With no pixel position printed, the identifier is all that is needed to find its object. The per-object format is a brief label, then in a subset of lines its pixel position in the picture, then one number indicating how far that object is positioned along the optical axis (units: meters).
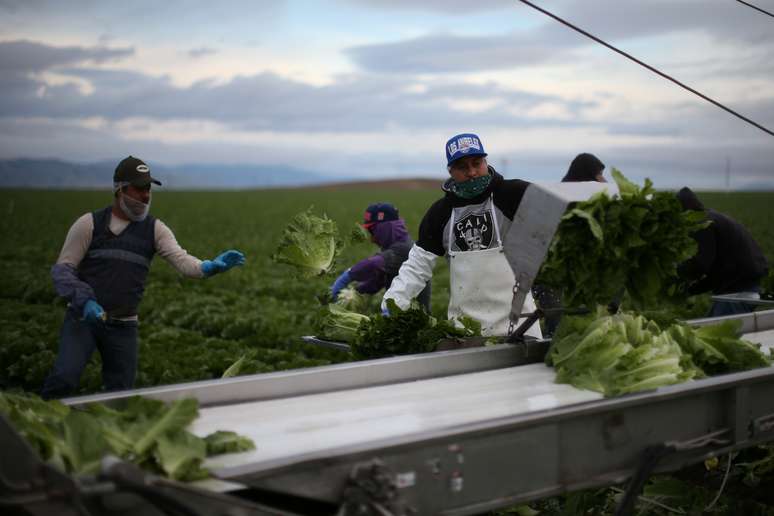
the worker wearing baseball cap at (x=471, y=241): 5.26
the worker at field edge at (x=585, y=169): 7.60
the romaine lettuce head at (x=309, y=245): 7.20
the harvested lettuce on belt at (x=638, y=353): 3.74
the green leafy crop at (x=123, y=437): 2.58
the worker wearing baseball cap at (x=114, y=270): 5.54
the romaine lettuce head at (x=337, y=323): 5.80
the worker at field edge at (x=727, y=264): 6.72
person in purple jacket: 7.56
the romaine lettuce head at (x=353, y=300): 7.50
